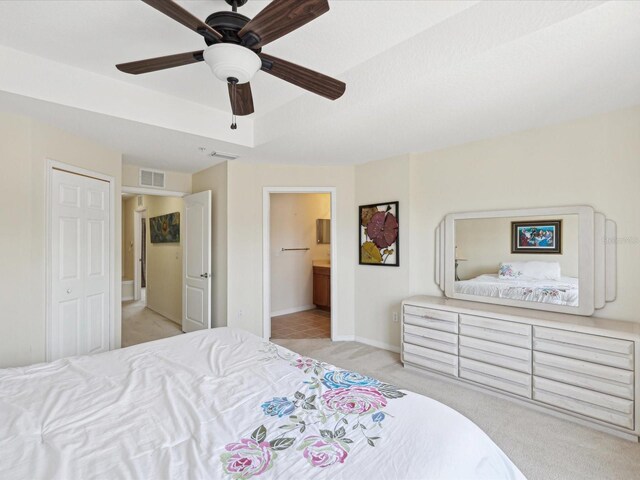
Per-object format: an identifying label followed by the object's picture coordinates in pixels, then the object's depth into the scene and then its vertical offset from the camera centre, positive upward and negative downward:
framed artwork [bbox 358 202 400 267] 3.87 +0.06
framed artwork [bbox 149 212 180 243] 5.29 +0.19
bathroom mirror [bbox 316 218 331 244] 6.41 +0.19
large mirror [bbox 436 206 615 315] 2.60 -0.17
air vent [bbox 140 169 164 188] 4.29 +0.80
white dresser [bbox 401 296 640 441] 2.20 -0.91
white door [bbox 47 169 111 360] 2.91 -0.25
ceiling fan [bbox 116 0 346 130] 1.26 +0.87
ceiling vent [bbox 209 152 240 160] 3.65 +0.95
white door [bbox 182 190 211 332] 4.14 -0.31
